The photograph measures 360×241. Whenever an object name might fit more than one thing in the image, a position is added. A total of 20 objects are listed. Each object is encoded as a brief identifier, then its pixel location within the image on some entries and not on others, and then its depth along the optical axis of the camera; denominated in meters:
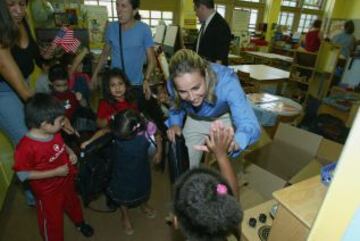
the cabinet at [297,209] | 0.78
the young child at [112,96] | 1.82
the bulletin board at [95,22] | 5.22
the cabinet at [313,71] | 4.35
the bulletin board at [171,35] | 4.25
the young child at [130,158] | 1.49
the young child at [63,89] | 2.10
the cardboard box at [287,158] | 1.73
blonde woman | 1.11
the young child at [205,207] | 0.70
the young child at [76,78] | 2.28
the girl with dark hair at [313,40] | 4.96
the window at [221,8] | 7.52
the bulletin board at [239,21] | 7.61
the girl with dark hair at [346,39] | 4.52
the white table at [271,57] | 6.48
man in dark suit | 2.45
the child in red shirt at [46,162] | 1.22
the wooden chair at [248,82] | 3.67
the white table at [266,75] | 3.87
